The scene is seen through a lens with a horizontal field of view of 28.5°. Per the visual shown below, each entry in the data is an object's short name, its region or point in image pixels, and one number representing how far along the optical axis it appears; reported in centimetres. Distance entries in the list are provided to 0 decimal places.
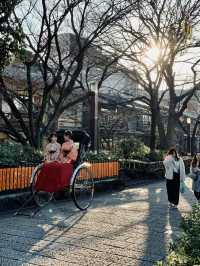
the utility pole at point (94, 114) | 1581
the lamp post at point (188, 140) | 3250
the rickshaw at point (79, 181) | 853
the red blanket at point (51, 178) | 802
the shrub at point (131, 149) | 1857
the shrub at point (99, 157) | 1312
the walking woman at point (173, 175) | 1008
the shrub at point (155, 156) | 1978
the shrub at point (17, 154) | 1013
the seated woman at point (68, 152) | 888
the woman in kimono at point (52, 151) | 904
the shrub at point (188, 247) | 311
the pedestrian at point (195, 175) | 997
